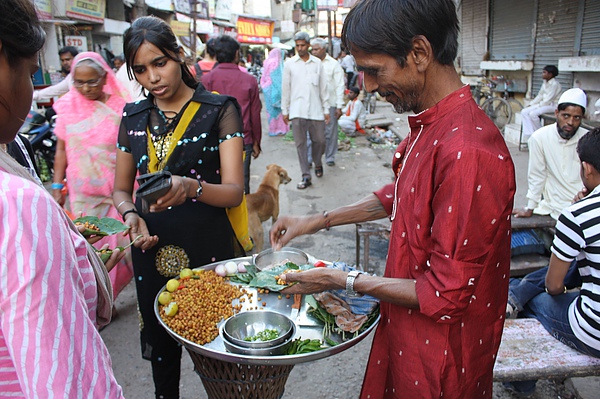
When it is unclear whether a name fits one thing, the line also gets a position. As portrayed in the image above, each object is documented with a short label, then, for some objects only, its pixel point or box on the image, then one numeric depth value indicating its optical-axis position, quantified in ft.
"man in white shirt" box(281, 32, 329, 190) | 24.53
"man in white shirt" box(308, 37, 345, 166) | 27.63
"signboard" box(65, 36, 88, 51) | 45.18
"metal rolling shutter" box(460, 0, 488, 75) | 39.24
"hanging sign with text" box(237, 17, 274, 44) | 112.27
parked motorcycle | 25.33
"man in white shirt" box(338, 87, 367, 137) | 37.93
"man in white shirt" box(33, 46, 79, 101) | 18.19
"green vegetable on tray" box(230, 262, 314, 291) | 6.50
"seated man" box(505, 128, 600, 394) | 7.55
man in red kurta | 4.16
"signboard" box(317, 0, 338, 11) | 55.57
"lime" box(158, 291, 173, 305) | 6.54
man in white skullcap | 13.48
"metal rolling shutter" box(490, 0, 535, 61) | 31.79
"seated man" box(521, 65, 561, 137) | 27.57
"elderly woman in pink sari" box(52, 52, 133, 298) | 11.78
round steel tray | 5.23
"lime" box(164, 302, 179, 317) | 6.20
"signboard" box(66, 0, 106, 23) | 46.50
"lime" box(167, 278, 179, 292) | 6.83
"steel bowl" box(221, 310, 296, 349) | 5.87
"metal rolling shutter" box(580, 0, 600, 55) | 24.29
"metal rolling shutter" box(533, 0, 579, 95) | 26.81
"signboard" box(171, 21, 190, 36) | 72.98
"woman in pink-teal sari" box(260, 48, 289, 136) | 33.65
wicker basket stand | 6.49
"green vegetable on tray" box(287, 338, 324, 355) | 5.44
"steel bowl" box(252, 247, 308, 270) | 7.50
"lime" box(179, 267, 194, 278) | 7.16
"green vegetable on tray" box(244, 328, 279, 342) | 5.72
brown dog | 16.39
